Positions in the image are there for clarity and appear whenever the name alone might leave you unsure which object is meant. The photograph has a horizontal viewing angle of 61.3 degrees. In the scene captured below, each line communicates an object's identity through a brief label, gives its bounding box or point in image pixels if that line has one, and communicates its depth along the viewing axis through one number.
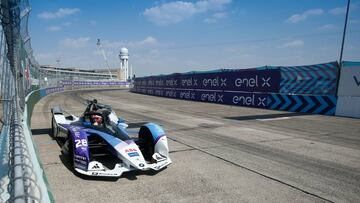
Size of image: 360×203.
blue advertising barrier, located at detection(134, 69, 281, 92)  17.02
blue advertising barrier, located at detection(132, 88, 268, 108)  17.50
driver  6.18
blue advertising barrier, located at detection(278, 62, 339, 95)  14.20
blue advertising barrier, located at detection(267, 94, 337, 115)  14.08
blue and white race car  4.91
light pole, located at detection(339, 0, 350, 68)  15.45
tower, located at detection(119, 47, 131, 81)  99.88
